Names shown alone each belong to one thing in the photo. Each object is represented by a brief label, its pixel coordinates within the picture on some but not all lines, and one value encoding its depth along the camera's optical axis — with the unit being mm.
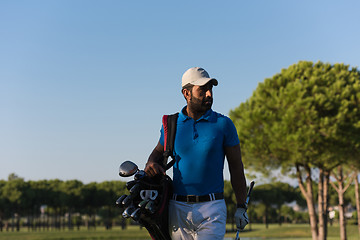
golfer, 4441
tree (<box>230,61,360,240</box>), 27828
